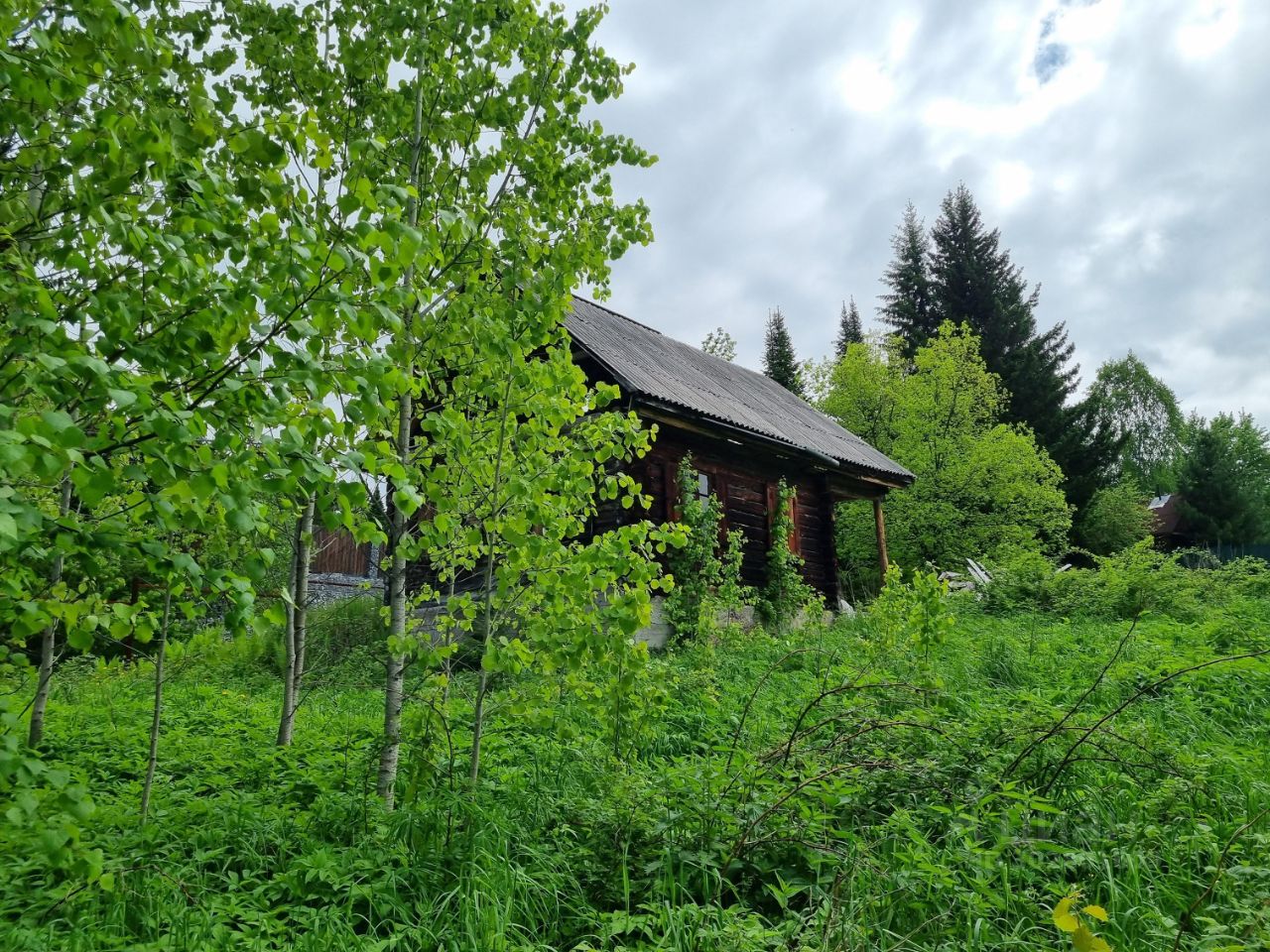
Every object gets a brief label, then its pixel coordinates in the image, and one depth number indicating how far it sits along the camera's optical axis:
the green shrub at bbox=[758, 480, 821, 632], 12.38
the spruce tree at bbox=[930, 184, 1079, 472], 27.81
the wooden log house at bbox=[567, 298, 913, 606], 11.21
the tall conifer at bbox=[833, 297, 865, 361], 39.16
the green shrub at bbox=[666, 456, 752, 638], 10.37
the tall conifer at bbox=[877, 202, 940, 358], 33.25
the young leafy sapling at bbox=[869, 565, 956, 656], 5.57
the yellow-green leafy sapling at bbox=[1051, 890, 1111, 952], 1.47
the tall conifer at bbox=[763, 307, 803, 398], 32.97
